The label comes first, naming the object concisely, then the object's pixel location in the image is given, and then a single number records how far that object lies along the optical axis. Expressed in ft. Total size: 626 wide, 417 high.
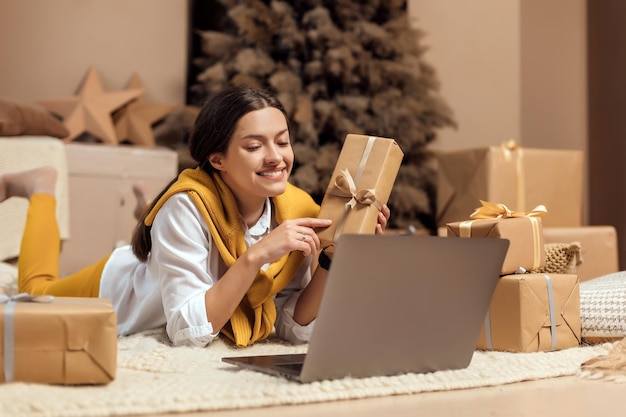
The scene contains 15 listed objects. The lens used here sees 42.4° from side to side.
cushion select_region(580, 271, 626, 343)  4.99
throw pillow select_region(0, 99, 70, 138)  8.41
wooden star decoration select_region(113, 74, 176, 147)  10.11
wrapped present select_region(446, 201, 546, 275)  4.90
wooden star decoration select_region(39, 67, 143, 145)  9.76
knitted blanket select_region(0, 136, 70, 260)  7.86
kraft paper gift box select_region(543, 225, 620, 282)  8.36
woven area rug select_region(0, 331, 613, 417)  3.16
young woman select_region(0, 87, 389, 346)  4.61
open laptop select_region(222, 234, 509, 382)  3.42
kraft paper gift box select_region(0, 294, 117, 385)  3.36
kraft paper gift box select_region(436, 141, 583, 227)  8.89
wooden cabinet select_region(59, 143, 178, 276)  9.21
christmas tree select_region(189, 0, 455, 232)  9.47
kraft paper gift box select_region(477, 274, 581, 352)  4.71
